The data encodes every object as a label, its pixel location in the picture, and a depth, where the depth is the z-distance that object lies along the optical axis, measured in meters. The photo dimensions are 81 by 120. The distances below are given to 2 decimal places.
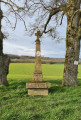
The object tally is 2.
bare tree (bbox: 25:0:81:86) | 9.99
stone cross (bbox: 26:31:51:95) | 7.90
